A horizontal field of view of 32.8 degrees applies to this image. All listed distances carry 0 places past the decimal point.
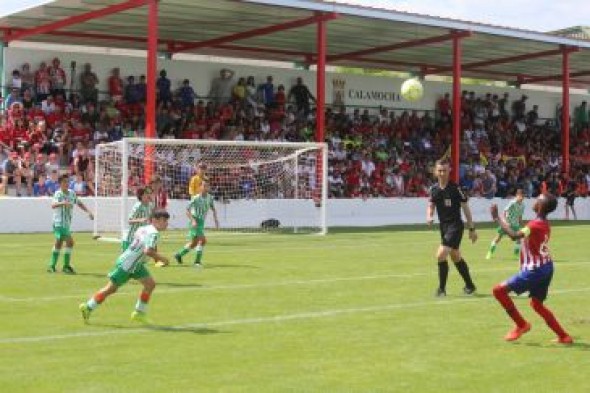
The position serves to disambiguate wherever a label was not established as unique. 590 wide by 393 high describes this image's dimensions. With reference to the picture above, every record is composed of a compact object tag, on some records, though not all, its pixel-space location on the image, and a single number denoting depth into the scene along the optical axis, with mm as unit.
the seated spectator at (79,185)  27555
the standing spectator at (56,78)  32312
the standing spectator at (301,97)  39406
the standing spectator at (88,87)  33531
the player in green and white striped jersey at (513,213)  20484
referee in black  13820
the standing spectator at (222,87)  38094
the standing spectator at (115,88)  33969
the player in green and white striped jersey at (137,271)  10883
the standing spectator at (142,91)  33969
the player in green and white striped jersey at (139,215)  14328
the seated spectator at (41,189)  27844
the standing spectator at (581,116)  51406
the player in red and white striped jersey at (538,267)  9844
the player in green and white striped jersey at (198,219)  18031
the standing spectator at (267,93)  38375
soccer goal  25445
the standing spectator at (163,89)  34656
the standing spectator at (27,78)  32312
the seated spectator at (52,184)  27766
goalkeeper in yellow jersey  22303
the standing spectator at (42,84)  31984
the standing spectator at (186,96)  35438
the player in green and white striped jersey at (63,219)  16516
